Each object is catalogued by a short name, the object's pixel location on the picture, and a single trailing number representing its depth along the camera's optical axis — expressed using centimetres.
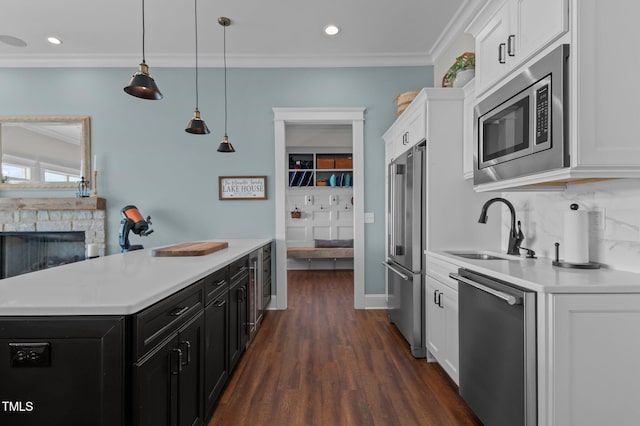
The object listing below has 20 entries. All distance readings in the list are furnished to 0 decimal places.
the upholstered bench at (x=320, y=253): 621
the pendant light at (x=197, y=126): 263
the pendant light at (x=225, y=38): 313
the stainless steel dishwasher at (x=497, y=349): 129
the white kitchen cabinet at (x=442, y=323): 206
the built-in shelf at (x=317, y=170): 662
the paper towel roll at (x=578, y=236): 161
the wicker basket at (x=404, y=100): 325
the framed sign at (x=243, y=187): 393
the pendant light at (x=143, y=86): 187
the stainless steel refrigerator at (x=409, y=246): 258
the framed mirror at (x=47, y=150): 389
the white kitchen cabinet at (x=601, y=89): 129
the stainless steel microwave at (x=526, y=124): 135
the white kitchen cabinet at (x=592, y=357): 122
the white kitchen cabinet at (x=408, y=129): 256
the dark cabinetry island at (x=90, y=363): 98
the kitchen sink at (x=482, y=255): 212
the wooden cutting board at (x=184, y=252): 218
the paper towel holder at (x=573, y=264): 158
